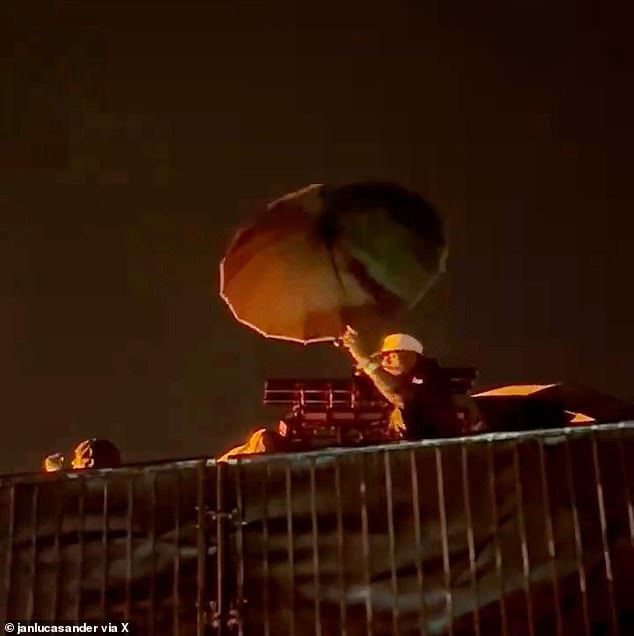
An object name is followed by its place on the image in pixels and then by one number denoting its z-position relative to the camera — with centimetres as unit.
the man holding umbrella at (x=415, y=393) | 748
